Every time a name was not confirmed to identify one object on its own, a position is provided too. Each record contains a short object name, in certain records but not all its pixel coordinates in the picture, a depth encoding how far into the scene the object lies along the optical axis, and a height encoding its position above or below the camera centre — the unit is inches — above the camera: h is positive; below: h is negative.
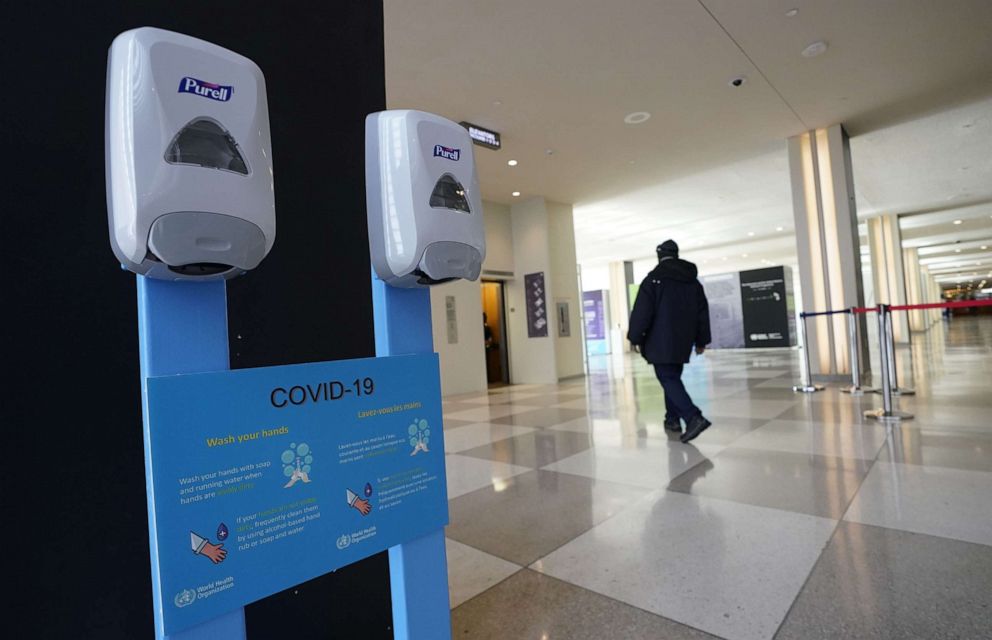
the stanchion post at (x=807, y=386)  254.2 -37.0
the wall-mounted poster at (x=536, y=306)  383.6 +21.2
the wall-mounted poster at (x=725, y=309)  693.3 +16.1
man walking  164.9 +1.1
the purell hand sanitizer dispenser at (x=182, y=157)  26.2 +11.0
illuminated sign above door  248.2 +101.9
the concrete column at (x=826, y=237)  285.3 +45.8
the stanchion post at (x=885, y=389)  171.8 -27.8
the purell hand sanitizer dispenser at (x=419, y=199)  37.4 +11.0
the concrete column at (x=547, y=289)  384.2 +34.8
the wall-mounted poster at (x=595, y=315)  808.3 +24.2
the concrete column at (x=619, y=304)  784.3 +38.4
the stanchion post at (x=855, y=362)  238.2 -24.4
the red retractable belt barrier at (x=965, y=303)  169.4 +0.5
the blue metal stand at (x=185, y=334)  30.4 +1.4
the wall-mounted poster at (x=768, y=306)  606.2 +15.5
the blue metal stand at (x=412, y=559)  40.5 -18.1
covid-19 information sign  28.6 -8.4
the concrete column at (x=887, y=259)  576.1 +60.6
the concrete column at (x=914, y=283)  855.7 +46.3
